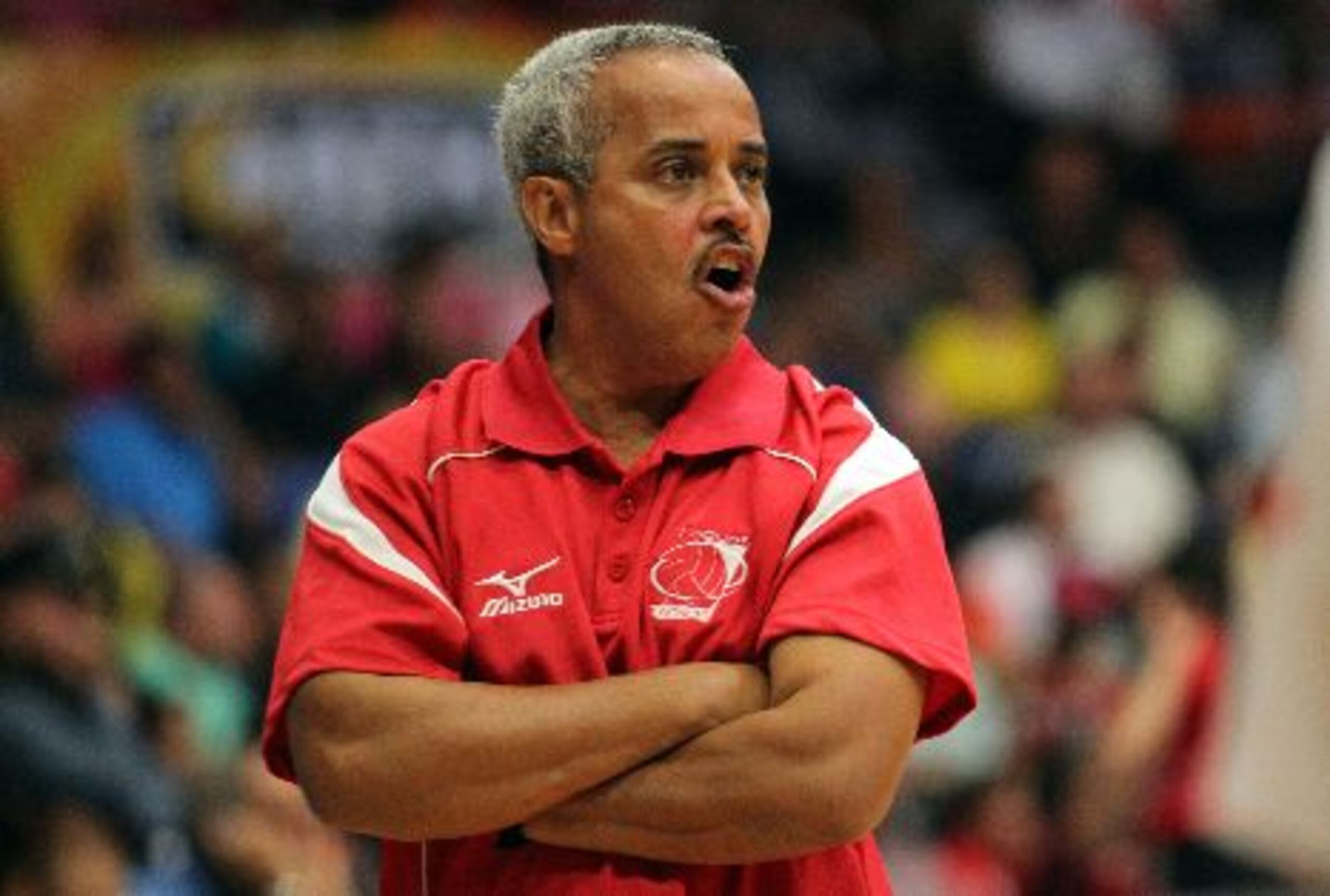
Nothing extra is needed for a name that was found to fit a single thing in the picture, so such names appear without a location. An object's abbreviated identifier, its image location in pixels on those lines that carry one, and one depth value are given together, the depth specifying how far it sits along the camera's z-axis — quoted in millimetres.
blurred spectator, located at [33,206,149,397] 16641
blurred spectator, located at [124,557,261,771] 14875
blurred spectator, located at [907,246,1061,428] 19969
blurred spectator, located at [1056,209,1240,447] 20312
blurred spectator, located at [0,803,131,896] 13117
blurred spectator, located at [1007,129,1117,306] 21016
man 6641
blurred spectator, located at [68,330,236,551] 16016
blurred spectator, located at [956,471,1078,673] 18203
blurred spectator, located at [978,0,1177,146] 21859
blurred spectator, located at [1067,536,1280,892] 17641
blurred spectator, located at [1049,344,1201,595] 18875
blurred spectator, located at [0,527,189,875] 13359
